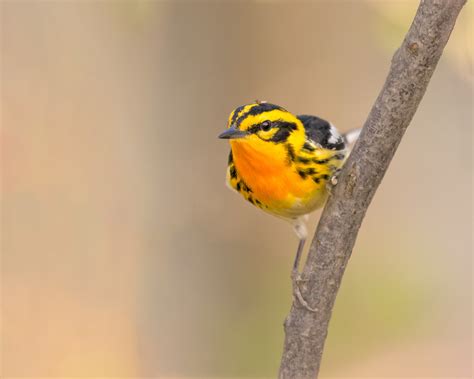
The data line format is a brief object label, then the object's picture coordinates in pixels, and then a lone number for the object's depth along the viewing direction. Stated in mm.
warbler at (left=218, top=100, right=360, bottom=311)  5887
